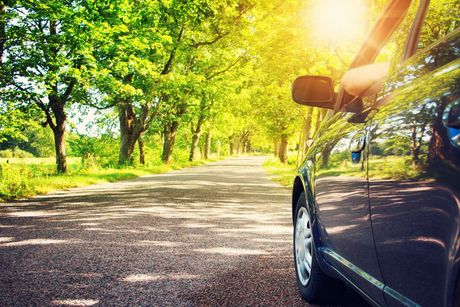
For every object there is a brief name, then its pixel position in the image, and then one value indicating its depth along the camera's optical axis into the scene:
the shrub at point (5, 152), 53.20
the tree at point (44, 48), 10.27
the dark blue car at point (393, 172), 1.30
